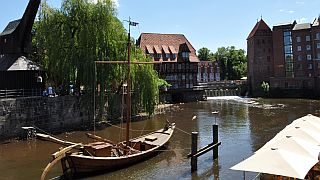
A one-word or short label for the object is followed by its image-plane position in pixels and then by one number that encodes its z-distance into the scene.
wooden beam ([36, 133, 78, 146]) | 16.98
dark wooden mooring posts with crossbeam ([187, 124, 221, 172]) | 19.36
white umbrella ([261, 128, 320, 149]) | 15.54
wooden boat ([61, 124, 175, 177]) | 18.25
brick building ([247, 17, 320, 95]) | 78.06
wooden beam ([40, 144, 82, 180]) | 16.35
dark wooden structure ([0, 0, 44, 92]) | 32.25
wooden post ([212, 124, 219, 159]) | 21.77
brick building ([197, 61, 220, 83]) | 113.06
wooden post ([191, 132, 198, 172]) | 19.34
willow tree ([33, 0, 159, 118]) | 33.41
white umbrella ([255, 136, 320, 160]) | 13.55
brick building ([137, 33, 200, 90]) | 71.12
